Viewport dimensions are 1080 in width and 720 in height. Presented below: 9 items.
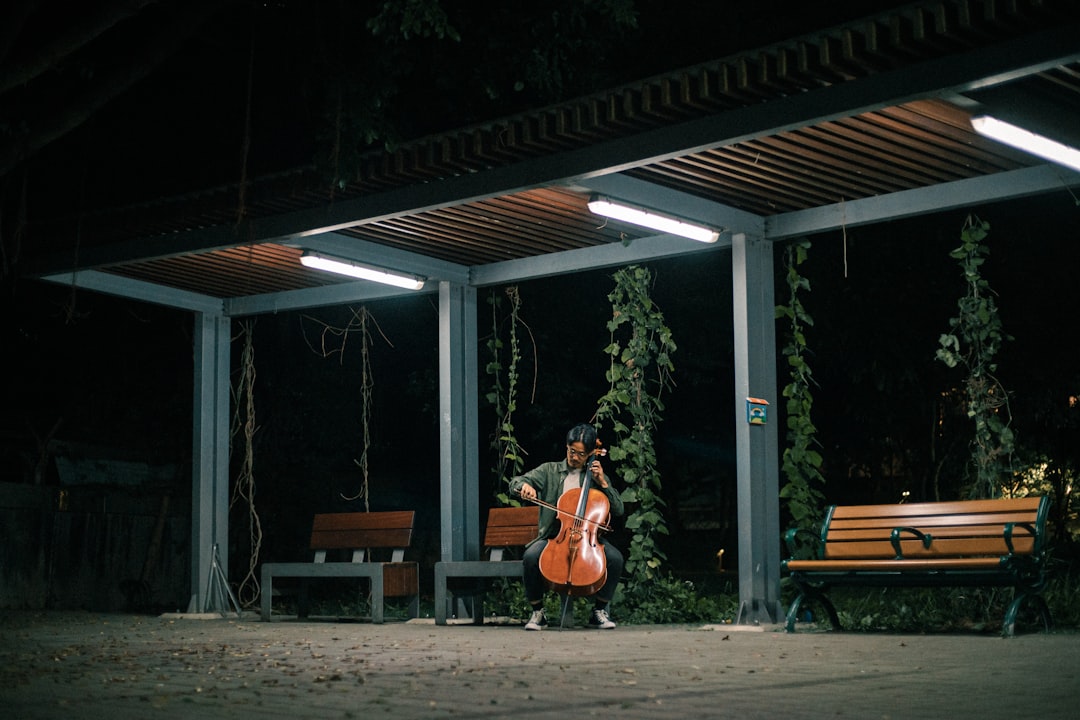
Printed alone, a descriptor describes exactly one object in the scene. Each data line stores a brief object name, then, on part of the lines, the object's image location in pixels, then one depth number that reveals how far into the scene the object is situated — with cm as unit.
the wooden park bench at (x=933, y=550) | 912
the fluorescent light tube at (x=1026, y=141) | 803
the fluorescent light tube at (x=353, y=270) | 1198
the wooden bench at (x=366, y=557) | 1244
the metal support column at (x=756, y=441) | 1056
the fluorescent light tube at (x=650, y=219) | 994
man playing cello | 1073
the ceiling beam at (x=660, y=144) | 734
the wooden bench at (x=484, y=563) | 1191
